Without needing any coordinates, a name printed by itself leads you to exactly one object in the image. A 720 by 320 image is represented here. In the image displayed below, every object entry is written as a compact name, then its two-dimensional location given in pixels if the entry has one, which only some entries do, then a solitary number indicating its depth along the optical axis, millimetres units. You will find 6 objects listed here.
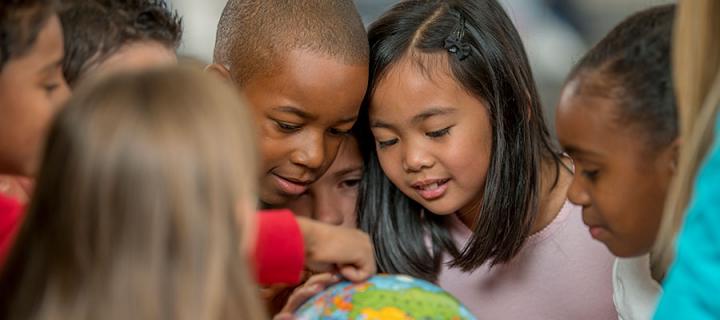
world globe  1950
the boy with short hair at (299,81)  2590
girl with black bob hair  2613
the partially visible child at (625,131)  1988
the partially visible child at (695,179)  1543
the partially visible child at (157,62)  1928
